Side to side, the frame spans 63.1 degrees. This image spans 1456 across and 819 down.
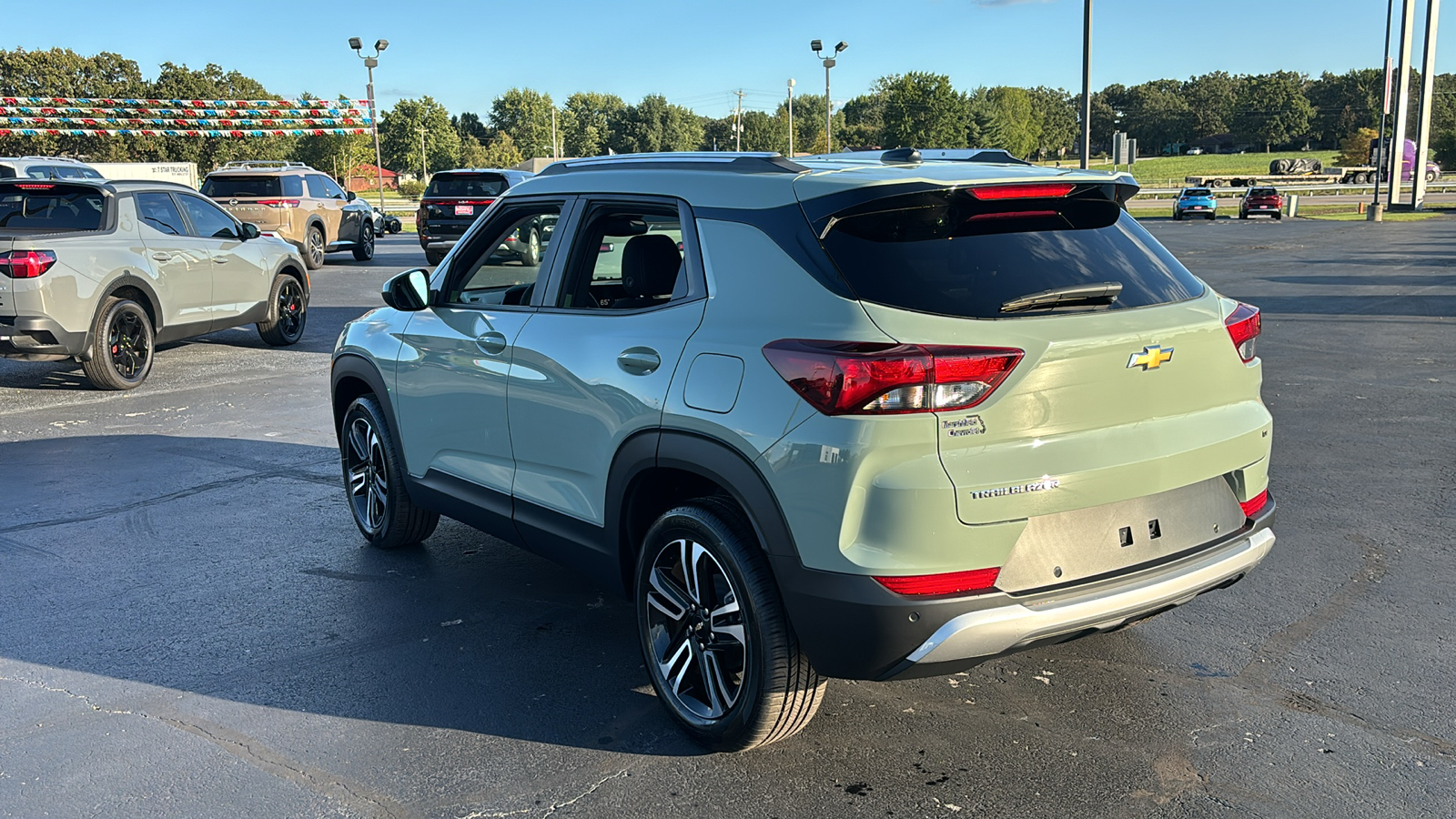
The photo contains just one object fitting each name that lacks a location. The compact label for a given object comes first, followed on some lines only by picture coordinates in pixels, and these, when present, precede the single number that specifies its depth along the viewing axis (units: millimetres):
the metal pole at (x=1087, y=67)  28891
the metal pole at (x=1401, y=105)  42125
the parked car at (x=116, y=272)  9664
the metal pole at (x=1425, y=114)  41625
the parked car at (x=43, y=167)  21688
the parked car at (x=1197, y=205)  46594
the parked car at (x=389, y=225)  36344
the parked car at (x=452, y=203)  22734
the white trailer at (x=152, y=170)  46750
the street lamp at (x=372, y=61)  41812
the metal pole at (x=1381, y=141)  46000
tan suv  21172
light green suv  3010
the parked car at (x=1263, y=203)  45062
